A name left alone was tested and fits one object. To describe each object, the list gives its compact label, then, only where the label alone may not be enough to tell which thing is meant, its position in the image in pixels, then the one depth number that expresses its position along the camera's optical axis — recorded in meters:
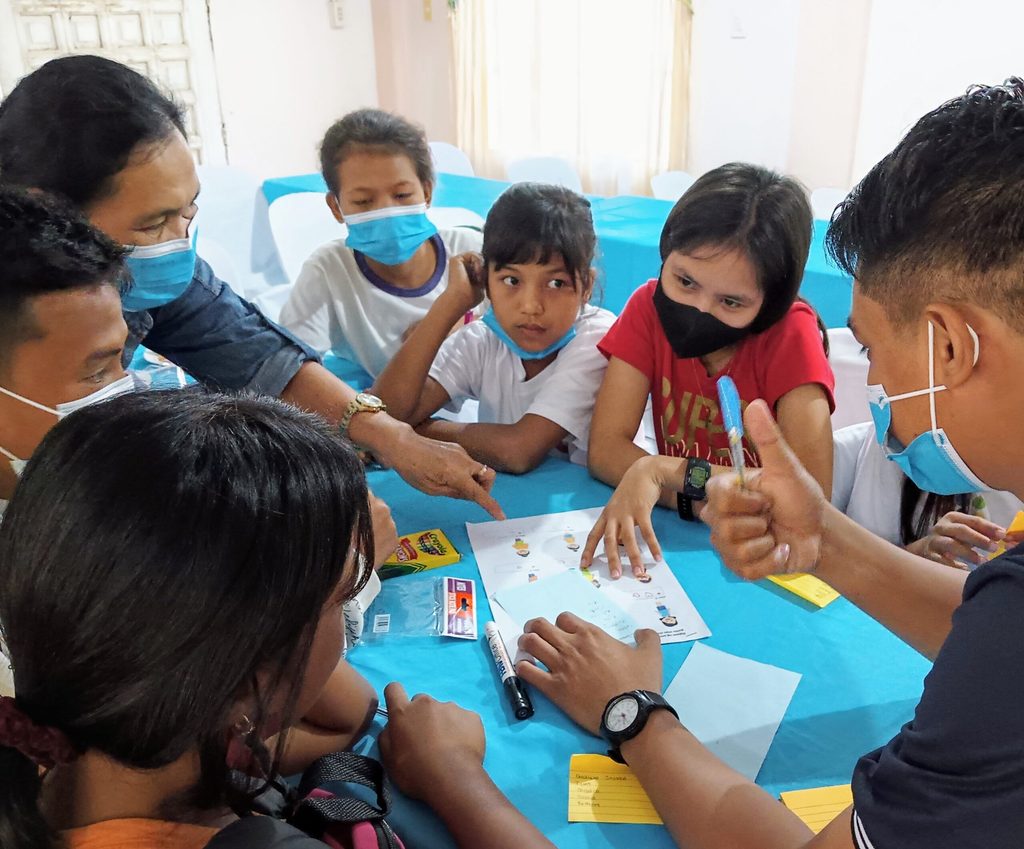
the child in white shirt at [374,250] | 2.06
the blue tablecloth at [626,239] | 2.62
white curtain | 4.56
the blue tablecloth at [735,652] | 0.85
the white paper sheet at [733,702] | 0.89
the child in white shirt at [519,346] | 1.64
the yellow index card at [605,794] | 0.82
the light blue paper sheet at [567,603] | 1.10
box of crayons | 1.23
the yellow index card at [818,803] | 0.80
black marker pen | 0.95
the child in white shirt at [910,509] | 1.21
